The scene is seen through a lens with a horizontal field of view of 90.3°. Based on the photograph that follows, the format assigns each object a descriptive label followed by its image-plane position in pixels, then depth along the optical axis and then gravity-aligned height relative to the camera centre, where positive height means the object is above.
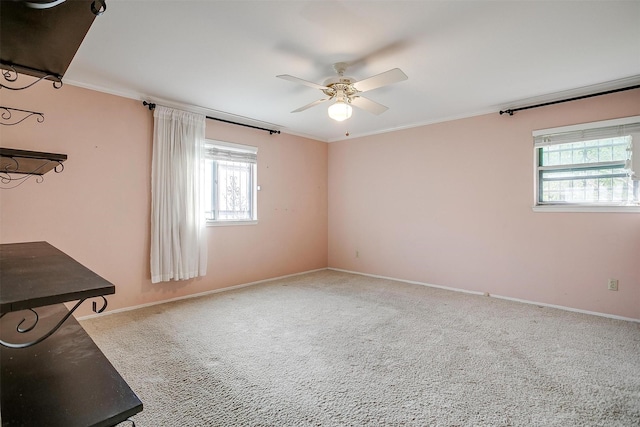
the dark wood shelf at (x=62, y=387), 0.78 -0.49
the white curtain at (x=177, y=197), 3.74 +0.18
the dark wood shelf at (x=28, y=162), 1.77 +0.34
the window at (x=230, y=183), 4.38 +0.42
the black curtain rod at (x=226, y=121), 3.68 +1.27
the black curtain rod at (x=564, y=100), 3.29 +1.29
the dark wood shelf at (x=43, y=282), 0.60 -0.16
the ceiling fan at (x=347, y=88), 2.52 +1.08
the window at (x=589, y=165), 3.29 +0.55
